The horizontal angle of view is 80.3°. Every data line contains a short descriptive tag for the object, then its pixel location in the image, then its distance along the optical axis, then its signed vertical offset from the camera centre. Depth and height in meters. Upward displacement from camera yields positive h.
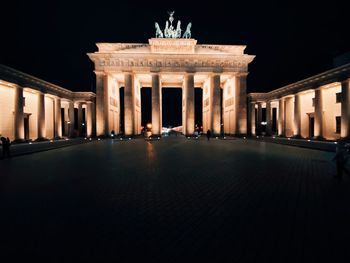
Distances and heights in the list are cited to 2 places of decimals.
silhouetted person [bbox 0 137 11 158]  14.80 -1.04
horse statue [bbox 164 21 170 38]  38.98 +18.06
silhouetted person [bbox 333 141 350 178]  8.09 -1.22
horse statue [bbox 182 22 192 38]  38.84 +18.19
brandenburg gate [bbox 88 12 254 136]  37.47 +10.84
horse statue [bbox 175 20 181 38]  39.03 +18.11
